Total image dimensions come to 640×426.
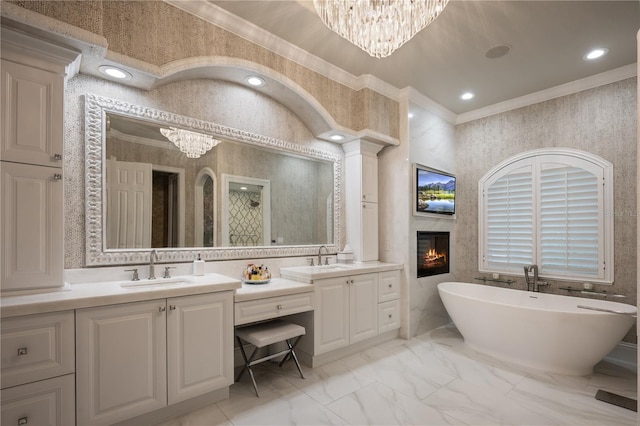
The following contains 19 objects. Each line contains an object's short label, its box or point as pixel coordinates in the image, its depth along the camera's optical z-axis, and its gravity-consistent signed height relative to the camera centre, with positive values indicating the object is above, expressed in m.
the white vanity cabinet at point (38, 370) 1.55 -0.81
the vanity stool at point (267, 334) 2.43 -1.00
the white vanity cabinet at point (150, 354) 1.76 -0.89
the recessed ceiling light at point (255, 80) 2.84 +1.25
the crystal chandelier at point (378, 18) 1.91 +1.24
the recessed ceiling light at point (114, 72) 2.12 +1.00
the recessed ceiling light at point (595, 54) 2.96 +1.56
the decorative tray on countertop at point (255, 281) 2.74 -0.61
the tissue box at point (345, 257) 3.66 -0.52
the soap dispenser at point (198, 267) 2.55 -0.44
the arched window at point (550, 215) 3.41 -0.03
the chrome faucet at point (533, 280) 3.72 -0.82
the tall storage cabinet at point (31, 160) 1.73 +0.32
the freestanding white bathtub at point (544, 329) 2.60 -1.08
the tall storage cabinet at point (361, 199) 3.75 +0.18
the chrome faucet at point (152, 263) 2.37 -0.38
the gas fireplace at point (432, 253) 4.01 -0.55
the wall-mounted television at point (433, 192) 3.91 +0.28
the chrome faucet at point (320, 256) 3.52 -0.49
